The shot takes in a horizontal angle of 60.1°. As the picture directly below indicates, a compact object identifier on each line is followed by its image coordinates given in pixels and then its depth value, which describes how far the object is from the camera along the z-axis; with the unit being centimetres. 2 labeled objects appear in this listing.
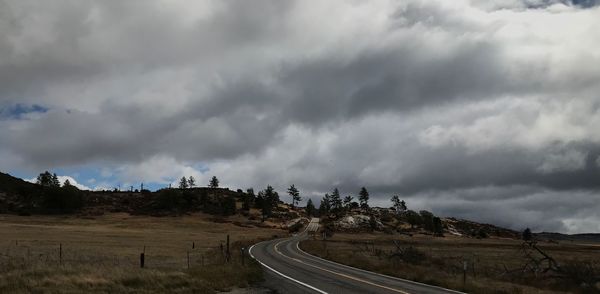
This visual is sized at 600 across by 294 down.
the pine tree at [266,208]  18348
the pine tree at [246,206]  19238
